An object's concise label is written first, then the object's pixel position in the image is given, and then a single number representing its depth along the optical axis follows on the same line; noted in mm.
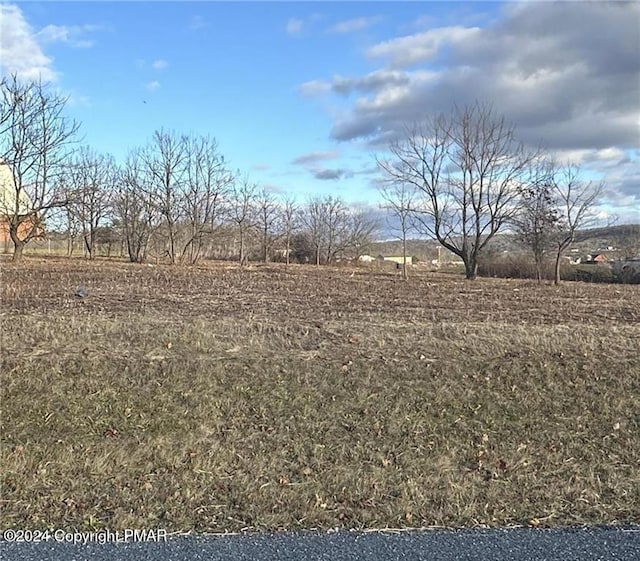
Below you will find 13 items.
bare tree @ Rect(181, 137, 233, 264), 38312
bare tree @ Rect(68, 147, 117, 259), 33219
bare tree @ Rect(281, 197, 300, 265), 47938
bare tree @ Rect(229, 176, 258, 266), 41562
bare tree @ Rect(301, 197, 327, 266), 49541
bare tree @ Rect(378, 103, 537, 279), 29875
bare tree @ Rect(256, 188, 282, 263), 45875
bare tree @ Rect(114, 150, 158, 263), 39031
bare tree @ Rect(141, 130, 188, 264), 38156
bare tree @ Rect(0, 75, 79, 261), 28359
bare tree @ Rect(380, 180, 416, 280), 31688
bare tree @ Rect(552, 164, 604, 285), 28859
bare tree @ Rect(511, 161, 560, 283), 30172
